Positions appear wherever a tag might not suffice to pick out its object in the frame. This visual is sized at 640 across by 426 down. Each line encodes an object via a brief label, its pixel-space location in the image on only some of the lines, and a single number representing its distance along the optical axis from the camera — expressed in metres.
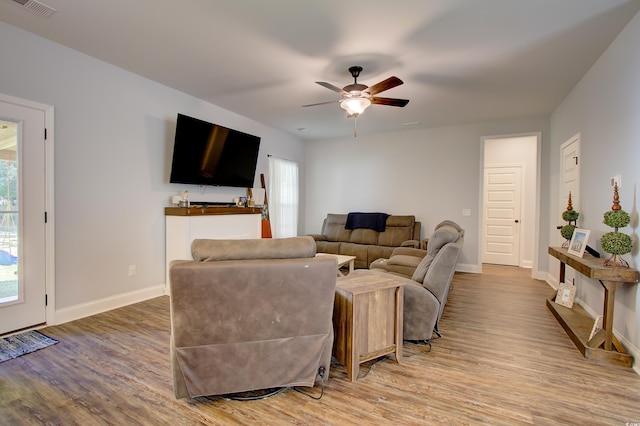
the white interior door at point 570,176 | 3.74
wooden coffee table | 4.12
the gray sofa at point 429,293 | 2.57
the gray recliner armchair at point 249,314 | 1.65
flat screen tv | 3.87
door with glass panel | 2.66
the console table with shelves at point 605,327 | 2.28
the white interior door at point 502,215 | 6.28
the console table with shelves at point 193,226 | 3.80
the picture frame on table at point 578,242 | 2.90
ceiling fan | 3.07
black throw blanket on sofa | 5.91
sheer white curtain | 6.04
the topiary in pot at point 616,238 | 2.30
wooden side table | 2.05
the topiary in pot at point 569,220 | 3.50
